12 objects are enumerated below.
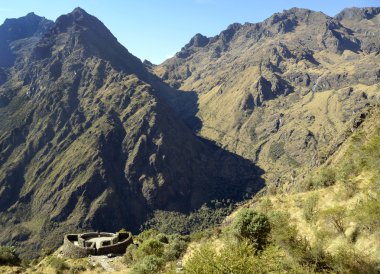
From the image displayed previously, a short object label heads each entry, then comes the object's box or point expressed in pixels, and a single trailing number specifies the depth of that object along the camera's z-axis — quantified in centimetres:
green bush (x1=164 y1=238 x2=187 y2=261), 5199
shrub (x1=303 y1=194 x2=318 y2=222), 4218
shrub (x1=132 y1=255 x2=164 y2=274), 4216
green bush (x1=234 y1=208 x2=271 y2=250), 4084
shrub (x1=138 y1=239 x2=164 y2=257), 5434
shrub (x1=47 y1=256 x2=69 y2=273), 5849
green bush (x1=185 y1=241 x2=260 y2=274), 2498
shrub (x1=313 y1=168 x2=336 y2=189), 5542
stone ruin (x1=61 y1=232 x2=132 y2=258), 6994
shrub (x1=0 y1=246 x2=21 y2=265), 6931
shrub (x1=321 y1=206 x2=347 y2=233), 3600
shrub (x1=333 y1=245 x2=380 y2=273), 2867
